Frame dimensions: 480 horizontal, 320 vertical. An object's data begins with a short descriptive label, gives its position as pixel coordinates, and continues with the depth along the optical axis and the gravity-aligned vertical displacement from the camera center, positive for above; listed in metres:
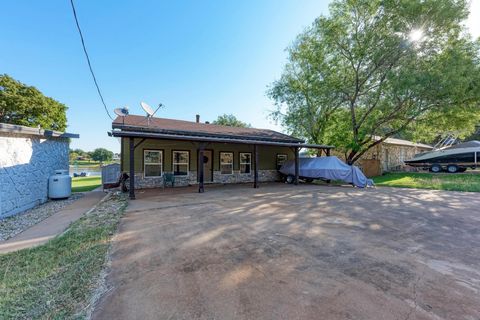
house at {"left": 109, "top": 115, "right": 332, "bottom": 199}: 10.38 +0.52
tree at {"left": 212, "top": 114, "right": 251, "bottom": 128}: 35.97 +7.30
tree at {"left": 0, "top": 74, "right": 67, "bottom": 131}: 20.02 +5.70
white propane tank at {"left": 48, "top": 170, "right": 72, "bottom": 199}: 8.45 -0.92
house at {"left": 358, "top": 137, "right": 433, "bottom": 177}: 18.00 +0.44
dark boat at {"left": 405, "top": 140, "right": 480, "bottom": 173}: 16.14 +0.29
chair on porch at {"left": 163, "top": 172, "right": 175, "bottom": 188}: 11.47 -0.90
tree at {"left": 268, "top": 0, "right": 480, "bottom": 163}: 11.91 +5.76
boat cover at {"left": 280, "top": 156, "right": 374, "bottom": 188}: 12.04 -0.53
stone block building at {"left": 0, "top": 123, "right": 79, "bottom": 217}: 5.97 -0.06
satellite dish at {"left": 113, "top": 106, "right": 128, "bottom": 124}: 10.11 +2.50
